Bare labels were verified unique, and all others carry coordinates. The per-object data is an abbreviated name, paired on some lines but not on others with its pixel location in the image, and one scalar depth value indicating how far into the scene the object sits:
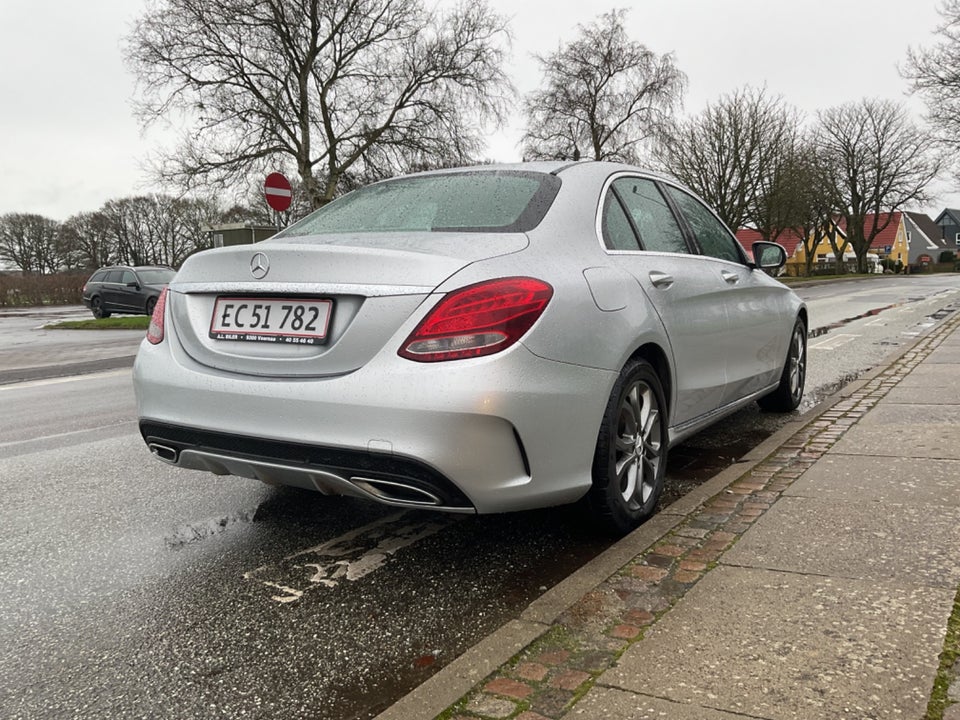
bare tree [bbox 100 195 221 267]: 76.44
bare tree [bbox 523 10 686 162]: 38.62
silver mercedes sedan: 2.74
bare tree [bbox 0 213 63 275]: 74.71
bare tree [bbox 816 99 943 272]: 59.16
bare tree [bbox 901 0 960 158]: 28.89
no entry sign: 15.98
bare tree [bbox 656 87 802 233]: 43.50
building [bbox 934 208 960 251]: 119.50
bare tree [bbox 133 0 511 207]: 25.67
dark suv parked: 24.05
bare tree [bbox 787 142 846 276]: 46.25
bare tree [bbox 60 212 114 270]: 75.75
